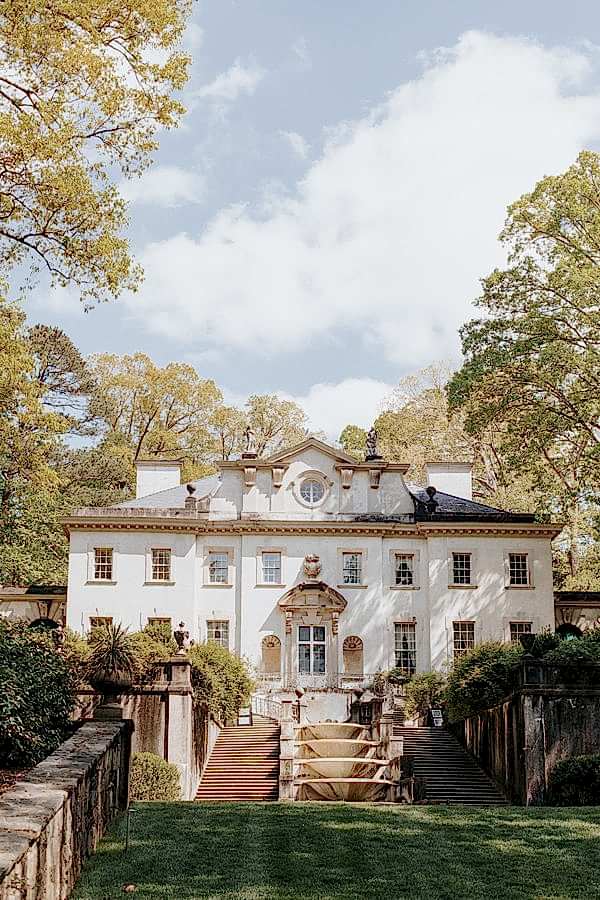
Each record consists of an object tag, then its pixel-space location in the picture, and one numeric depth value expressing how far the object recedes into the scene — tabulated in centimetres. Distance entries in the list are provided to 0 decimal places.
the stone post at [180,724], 2286
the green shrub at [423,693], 3372
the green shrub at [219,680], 2762
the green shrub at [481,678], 2706
